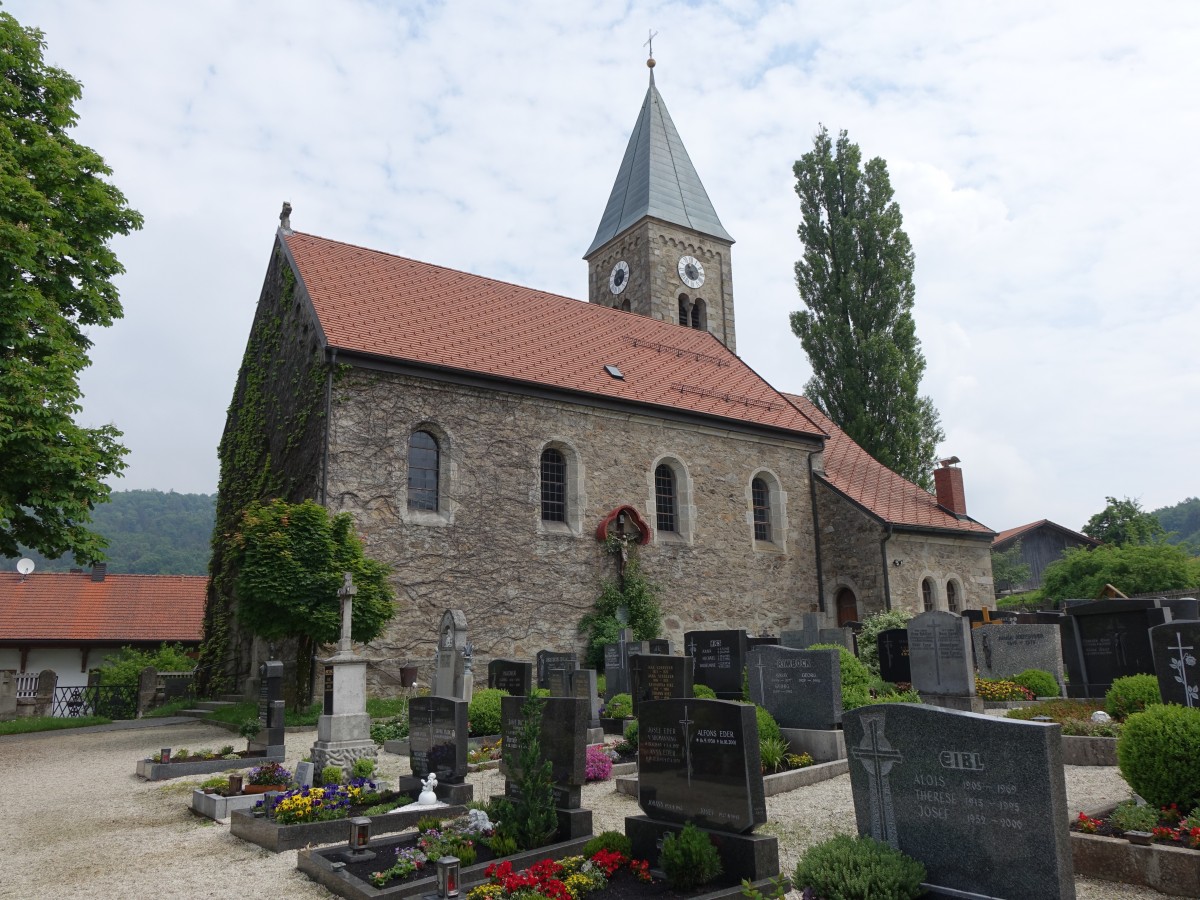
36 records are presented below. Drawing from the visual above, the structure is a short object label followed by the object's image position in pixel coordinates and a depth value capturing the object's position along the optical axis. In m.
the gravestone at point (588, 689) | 12.23
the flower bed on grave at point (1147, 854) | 5.20
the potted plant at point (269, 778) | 9.00
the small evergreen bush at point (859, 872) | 4.69
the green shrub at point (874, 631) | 16.84
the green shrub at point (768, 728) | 9.65
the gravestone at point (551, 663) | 14.73
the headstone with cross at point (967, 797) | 4.48
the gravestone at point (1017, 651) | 13.34
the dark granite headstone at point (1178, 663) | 7.95
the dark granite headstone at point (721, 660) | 13.65
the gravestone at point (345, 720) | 9.77
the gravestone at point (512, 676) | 13.14
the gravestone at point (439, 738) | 8.61
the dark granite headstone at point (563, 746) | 7.12
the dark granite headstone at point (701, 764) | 5.81
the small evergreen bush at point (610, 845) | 6.14
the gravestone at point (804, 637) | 16.69
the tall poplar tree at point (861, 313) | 29.56
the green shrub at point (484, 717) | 12.36
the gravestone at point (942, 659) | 11.62
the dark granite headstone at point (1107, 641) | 12.46
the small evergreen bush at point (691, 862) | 5.57
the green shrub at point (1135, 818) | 5.75
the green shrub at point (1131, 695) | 9.02
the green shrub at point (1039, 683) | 12.46
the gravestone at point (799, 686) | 9.93
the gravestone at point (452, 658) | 12.63
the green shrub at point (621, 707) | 12.84
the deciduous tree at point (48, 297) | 13.02
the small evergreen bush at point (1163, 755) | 5.80
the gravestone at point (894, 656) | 14.84
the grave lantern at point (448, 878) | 5.34
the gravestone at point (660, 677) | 11.00
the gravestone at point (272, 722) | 11.05
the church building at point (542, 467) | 16.94
